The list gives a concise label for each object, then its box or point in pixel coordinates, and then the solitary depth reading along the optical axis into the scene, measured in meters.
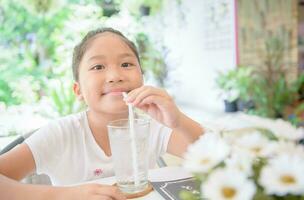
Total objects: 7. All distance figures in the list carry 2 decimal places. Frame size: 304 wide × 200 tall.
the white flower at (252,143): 0.32
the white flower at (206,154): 0.31
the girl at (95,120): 0.94
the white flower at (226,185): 0.29
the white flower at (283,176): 0.28
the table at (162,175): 0.85
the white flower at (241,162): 0.30
